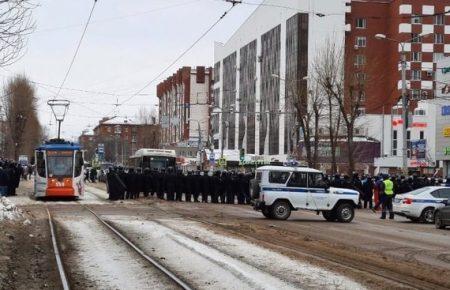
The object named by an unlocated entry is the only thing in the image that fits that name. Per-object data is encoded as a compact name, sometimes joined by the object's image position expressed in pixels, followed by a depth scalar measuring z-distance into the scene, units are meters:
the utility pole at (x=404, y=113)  35.38
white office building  79.06
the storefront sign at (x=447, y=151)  46.42
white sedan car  27.31
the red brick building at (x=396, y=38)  81.06
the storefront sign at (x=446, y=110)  46.55
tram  34.72
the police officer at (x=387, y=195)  28.86
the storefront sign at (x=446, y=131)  46.75
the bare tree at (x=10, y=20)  16.47
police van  25.19
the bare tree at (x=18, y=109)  75.42
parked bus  48.31
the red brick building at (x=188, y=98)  124.19
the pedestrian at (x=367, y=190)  35.69
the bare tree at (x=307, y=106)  44.25
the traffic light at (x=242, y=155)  57.67
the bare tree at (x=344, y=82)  40.81
